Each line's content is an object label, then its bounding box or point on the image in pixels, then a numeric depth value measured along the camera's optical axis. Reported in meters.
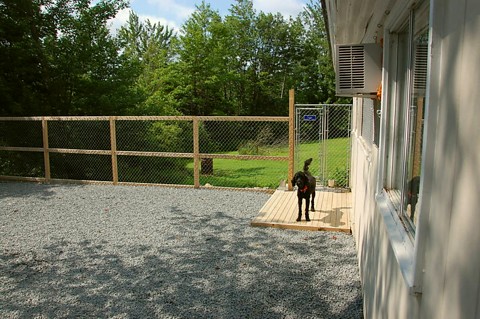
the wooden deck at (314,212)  5.86
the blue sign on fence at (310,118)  8.98
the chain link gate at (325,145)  8.92
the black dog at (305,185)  5.71
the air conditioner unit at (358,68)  3.37
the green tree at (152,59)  15.11
